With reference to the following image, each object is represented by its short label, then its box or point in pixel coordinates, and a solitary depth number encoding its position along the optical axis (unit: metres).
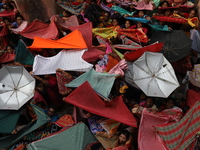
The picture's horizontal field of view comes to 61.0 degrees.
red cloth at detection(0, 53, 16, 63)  4.41
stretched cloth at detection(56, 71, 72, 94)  3.31
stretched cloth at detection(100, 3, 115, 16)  5.19
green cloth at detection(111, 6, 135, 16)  4.90
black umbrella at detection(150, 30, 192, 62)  3.74
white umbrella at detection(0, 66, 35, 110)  3.44
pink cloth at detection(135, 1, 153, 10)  4.76
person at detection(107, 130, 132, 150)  2.77
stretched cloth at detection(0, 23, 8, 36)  5.08
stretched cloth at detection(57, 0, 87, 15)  5.57
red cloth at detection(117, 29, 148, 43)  4.30
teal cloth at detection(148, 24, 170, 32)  4.10
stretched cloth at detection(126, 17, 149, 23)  4.45
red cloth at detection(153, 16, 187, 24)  4.22
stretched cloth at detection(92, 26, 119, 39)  4.55
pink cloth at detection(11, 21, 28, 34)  4.96
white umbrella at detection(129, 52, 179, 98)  3.14
